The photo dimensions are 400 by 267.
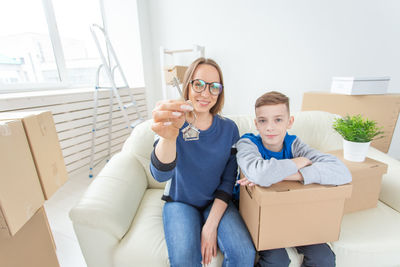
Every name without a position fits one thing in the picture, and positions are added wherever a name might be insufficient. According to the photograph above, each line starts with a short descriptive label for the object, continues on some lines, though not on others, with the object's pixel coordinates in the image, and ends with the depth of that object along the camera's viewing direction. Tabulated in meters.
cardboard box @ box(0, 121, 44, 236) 0.65
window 1.82
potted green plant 0.90
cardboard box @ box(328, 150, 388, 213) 0.89
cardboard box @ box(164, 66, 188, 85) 2.05
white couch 0.78
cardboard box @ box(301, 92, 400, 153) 1.62
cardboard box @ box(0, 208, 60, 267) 0.73
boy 0.73
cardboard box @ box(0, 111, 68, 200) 0.78
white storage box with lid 1.60
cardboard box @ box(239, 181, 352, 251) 0.69
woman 0.73
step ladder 1.96
